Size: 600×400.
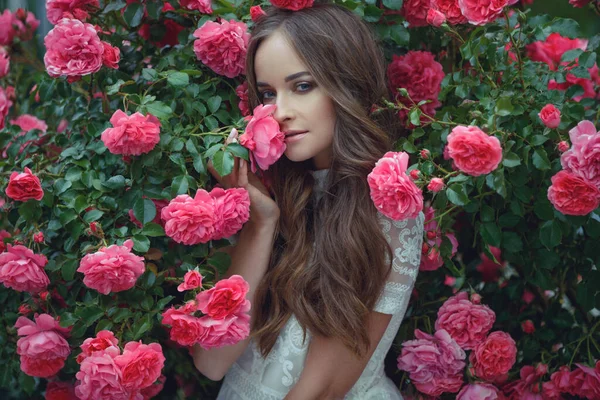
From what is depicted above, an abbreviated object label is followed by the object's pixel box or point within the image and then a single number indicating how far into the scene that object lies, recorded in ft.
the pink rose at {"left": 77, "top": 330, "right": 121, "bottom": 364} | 5.24
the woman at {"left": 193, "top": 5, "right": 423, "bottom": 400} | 5.91
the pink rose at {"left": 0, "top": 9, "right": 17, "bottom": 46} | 7.63
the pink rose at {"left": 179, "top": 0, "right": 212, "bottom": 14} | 6.31
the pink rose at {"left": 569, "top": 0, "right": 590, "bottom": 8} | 6.41
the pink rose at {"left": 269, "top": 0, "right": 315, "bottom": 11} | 6.03
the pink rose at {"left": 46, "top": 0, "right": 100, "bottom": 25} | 6.31
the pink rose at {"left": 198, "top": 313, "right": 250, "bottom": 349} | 5.19
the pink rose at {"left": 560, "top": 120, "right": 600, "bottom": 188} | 5.43
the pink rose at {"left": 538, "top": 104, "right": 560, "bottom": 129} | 5.63
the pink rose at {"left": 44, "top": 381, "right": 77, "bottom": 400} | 6.48
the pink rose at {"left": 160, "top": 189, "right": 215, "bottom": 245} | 5.15
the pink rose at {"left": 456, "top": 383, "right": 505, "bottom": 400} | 6.54
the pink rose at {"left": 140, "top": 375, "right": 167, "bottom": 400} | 6.37
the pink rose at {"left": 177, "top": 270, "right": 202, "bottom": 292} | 5.24
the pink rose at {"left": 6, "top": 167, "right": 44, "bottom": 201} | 5.49
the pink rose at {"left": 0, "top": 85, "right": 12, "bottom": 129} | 7.02
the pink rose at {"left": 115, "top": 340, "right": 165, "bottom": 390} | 5.14
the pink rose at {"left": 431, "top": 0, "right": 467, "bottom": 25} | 5.89
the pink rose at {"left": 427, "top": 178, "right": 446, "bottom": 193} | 5.26
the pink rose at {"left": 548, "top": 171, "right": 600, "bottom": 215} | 5.53
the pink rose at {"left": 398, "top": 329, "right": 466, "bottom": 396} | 6.54
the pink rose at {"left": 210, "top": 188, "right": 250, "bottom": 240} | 5.39
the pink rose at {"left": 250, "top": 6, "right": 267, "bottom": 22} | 6.17
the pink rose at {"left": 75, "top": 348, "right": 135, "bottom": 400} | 5.10
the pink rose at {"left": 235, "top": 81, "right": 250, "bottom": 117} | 6.43
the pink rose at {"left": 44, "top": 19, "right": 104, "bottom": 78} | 5.79
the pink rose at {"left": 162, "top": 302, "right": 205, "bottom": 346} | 5.19
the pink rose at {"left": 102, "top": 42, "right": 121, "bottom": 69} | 6.03
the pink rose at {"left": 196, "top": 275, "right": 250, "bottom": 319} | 5.20
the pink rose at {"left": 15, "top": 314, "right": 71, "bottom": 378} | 5.67
